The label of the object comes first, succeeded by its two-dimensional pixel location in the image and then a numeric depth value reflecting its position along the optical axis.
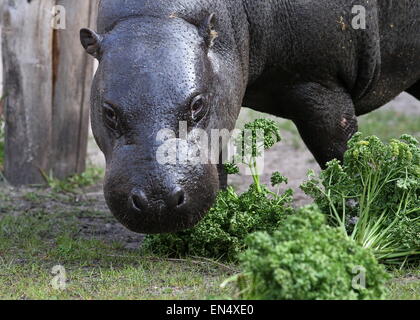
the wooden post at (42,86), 6.96
